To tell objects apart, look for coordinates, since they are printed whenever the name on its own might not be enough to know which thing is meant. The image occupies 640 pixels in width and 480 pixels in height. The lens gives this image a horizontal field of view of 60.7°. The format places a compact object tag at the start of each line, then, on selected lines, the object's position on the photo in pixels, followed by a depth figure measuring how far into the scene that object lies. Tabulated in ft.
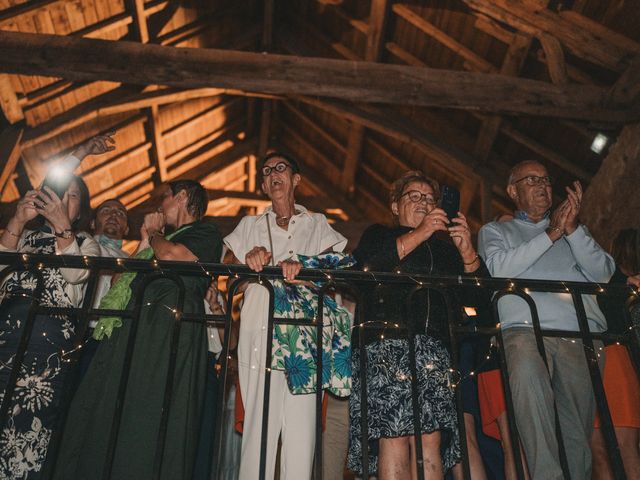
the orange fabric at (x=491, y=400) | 7.48
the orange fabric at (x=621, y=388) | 7.52
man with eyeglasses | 6.75
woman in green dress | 6.26
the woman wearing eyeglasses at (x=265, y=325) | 6.56
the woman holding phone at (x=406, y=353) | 6.41
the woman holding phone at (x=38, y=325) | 6.59
